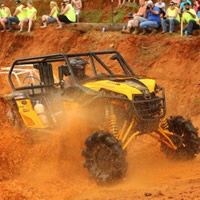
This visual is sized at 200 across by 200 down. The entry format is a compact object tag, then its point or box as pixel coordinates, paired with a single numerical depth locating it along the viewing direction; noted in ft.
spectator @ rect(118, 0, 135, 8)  61.13
